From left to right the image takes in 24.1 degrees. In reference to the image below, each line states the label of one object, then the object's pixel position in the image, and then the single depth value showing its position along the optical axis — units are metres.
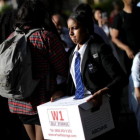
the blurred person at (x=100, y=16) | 6.79
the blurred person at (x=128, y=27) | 4.37
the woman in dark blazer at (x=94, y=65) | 2.51
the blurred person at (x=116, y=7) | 12.93
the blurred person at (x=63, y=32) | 6.12
